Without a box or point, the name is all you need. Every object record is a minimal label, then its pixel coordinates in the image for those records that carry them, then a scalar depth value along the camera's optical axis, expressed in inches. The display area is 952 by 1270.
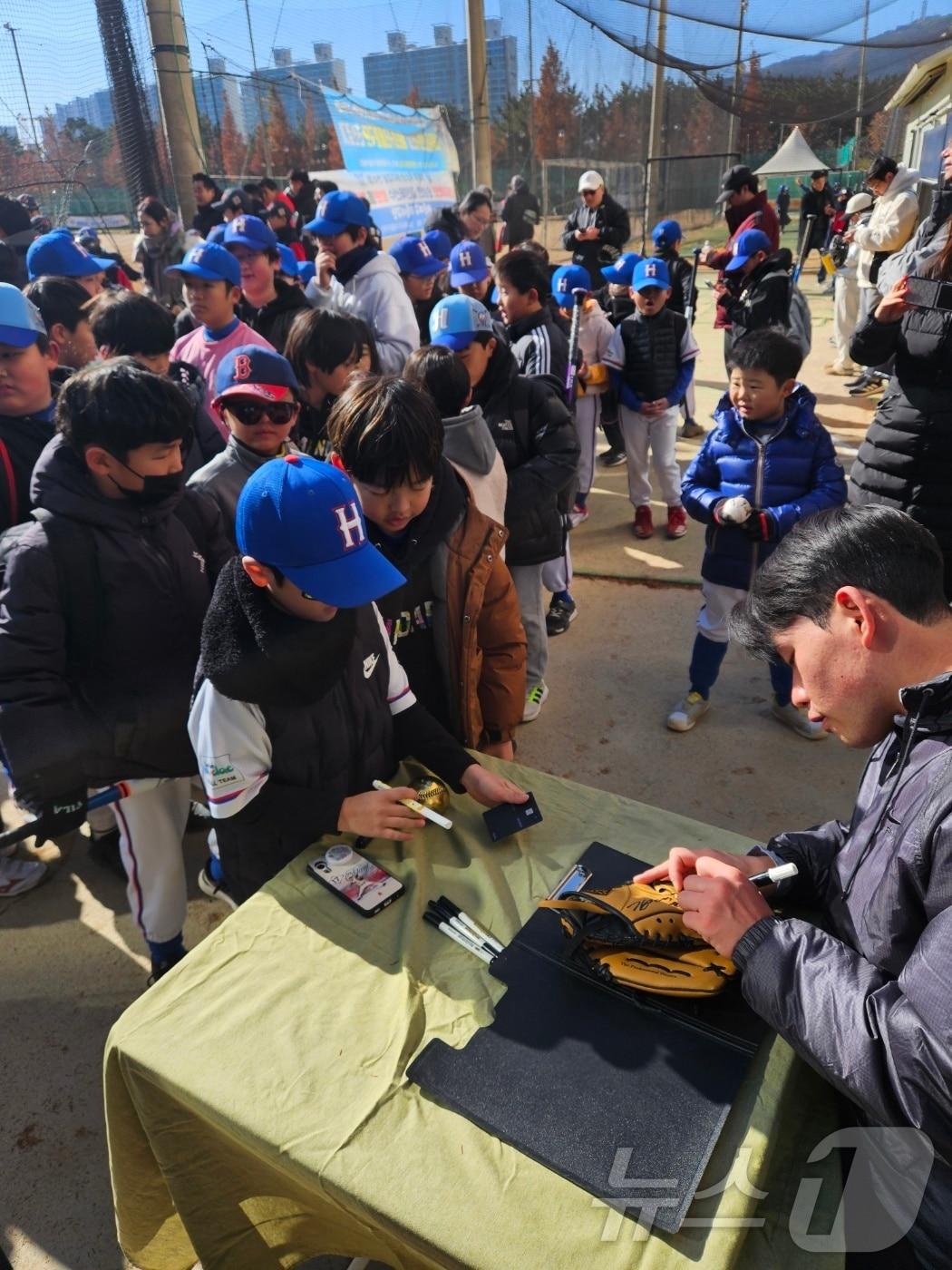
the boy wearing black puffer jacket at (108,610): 74.9
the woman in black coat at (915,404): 116.5
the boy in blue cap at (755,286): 209.3
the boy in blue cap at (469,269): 190.7
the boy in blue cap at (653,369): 200.7
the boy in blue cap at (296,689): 58.8
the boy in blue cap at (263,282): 176.9
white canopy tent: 607.8
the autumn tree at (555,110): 602.2
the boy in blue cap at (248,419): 101.2
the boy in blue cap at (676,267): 272.4
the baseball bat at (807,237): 504.1
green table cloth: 41.6
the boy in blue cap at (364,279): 170.6
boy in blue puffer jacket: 119.4
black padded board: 43.8
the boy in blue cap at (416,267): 201.9
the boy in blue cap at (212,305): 144.6
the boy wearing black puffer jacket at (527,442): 126.2
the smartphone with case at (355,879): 61.6
